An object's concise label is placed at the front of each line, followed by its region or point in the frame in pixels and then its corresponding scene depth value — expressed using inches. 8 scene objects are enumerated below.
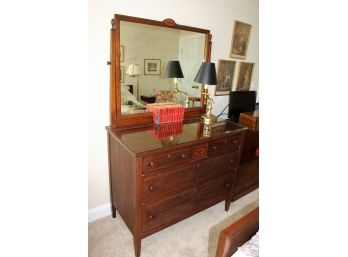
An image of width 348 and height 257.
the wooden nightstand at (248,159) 92.1
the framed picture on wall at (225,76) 97.3
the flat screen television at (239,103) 102.6
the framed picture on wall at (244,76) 107.6
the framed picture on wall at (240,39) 96.7
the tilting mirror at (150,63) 65.7
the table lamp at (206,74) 74.5
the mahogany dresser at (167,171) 58.7
